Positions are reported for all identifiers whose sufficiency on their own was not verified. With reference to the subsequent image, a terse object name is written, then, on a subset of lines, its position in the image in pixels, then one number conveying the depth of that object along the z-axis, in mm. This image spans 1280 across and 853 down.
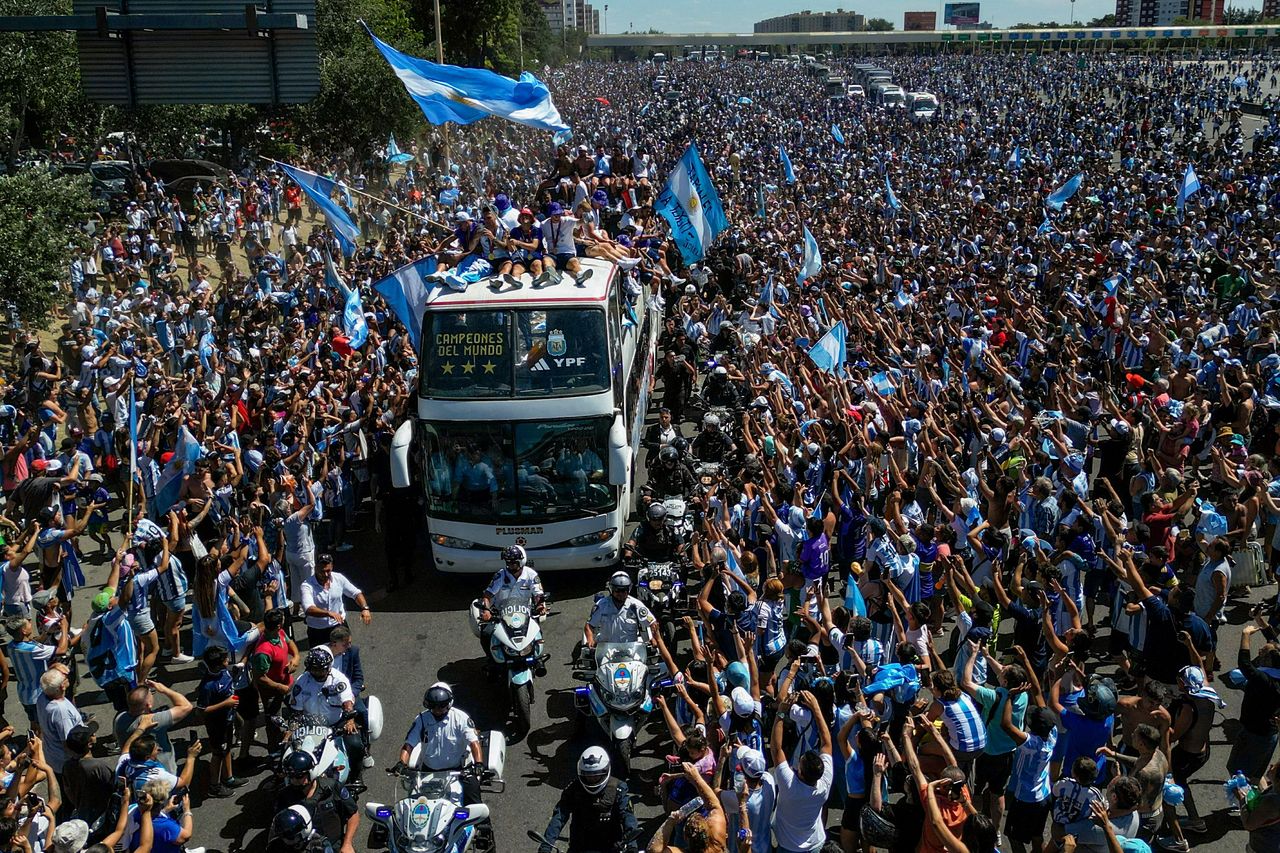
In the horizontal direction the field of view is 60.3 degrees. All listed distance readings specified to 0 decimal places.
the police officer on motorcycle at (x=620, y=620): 9281
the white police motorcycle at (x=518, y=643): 9469
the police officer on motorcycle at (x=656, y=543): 11359
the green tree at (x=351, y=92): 38938
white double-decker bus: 12070
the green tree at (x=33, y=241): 19875
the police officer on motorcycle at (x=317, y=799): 7035
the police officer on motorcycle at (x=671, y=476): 12594
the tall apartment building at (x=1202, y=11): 187250
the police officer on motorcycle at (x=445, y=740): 7594
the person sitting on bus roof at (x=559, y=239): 13797
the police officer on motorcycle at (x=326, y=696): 7887
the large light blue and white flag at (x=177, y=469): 12633
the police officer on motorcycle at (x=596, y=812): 6461
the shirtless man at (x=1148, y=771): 6324
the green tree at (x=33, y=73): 26203
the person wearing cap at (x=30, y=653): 8695
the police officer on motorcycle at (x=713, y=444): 13422
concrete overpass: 119188
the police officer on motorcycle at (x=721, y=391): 15766
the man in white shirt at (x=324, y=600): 9727
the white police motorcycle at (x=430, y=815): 6887
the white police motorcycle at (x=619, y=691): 8773
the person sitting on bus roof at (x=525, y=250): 13078
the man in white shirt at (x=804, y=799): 6414
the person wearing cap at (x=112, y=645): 9109
